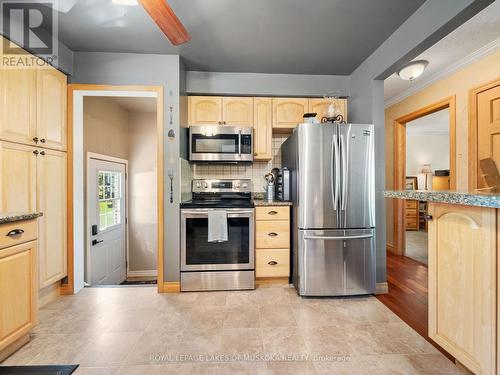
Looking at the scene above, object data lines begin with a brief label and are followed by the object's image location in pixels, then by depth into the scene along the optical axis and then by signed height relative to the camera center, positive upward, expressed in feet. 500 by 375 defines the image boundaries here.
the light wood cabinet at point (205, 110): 9.37 +3.21
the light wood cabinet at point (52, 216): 6.87 -0.90
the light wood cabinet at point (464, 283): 3.54 -1.69
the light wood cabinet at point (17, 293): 4.67 -2.30
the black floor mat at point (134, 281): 12.04 -5.03
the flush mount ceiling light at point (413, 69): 8.82 +4.65
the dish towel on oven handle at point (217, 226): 7.95 -1.36
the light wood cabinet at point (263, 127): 9.50 +2.53
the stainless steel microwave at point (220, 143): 9.07 +1.78
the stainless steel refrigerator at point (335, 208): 7.45 -0.71
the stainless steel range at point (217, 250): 8.02 -2.26
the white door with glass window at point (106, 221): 9.43 -1.59
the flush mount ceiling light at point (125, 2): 4.93 +4.11
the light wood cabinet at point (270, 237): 8.36 -1.84
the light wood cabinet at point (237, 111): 9.44 +3.19
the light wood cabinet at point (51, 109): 6.79 +2.53
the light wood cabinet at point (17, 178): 5.71 +0.28
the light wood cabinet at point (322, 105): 9.69 +3.50
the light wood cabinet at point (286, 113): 9.57 +3.13
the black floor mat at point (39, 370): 4.58 -3.73
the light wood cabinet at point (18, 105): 5.71 +2.23
